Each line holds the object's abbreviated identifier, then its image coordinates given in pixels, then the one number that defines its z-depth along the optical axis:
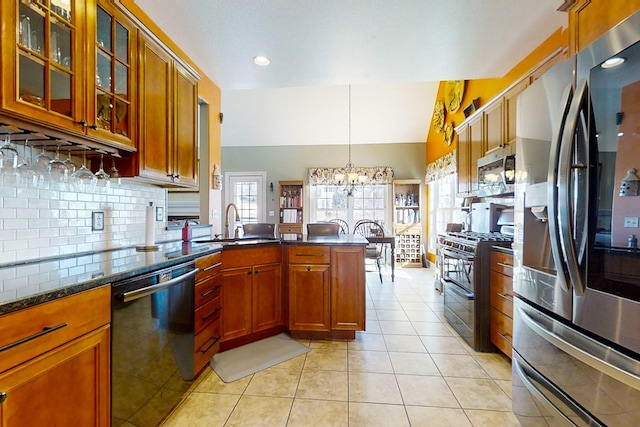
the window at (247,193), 6.52
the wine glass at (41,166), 1.44
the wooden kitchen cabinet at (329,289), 2.47
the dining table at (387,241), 4.73
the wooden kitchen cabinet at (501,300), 2.04
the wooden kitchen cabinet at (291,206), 6.36
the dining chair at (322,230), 3.15
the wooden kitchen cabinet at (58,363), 0.82
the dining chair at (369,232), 4.46
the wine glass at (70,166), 1.46
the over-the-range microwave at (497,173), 2.42
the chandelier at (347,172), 6.16
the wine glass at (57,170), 1.41
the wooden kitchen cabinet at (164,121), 1.83
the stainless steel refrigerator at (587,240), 0.86
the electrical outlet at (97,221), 1.80
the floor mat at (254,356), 2.01
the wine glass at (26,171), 1.33
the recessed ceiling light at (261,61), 2.62
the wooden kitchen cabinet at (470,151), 3.05
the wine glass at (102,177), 1.67
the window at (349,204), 6.41
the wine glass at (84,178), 1.58
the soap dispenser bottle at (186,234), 2.48
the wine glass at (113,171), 1.72
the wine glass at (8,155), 1.22
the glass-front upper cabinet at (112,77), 1.46
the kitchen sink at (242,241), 2.37
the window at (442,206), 4.52
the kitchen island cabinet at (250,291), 2.26
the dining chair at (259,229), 3.45
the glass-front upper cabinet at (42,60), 1.05
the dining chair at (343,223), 6.33
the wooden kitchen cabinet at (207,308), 1.84
